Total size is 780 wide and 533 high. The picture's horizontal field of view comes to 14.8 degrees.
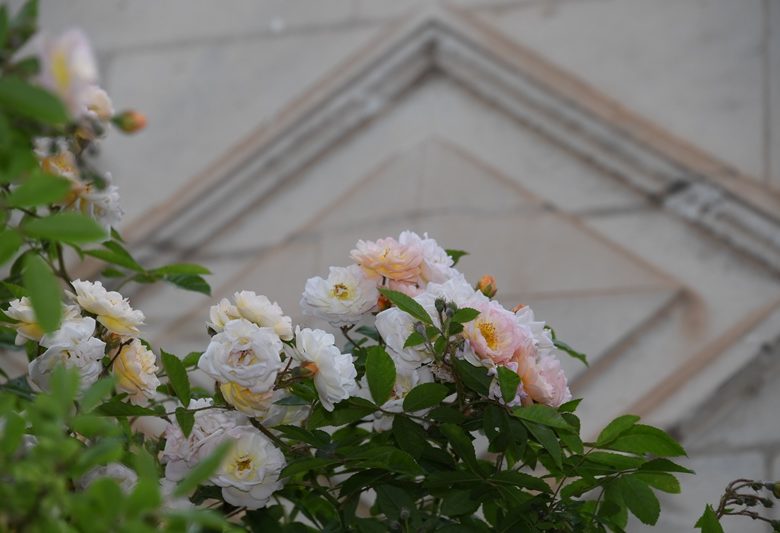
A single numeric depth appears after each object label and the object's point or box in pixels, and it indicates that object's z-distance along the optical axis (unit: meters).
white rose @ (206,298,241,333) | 2.08
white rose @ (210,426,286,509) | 2.03
